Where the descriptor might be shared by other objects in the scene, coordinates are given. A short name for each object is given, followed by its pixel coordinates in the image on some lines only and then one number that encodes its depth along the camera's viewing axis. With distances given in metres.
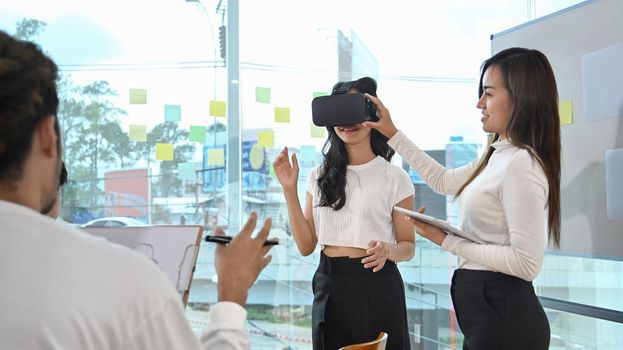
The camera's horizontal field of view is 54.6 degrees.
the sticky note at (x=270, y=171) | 3.57
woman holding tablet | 1.65
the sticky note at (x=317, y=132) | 3.60
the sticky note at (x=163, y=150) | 3.55
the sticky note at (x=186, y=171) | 3.57
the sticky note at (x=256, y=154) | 3.60
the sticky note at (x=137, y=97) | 3.52
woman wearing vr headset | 2.21
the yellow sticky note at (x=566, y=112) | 2.48
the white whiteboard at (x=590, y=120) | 2.27
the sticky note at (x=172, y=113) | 3.53
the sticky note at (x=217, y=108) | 3.54
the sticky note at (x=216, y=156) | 3.59
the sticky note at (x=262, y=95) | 3.61
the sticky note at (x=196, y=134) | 3.55
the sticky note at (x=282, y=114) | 3.61
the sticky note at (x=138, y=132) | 3.52
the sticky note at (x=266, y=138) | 3.59
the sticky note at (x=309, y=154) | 3.65
